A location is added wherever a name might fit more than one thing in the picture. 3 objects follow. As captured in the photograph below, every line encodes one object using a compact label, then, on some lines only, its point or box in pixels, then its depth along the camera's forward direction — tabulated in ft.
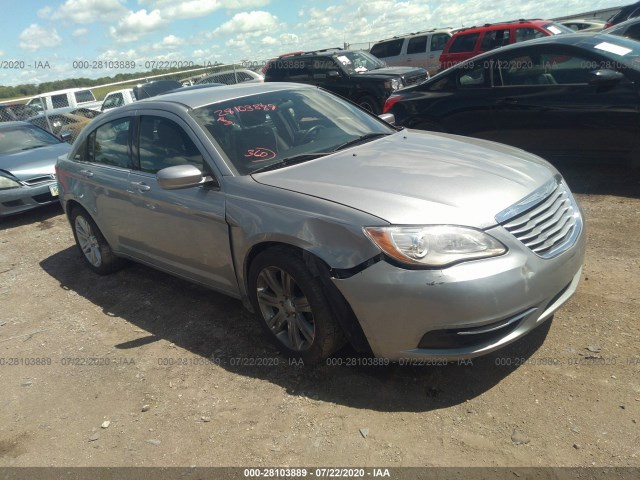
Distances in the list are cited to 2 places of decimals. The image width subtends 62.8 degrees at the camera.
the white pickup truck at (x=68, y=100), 61.31
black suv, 39.55
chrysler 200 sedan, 8.59
